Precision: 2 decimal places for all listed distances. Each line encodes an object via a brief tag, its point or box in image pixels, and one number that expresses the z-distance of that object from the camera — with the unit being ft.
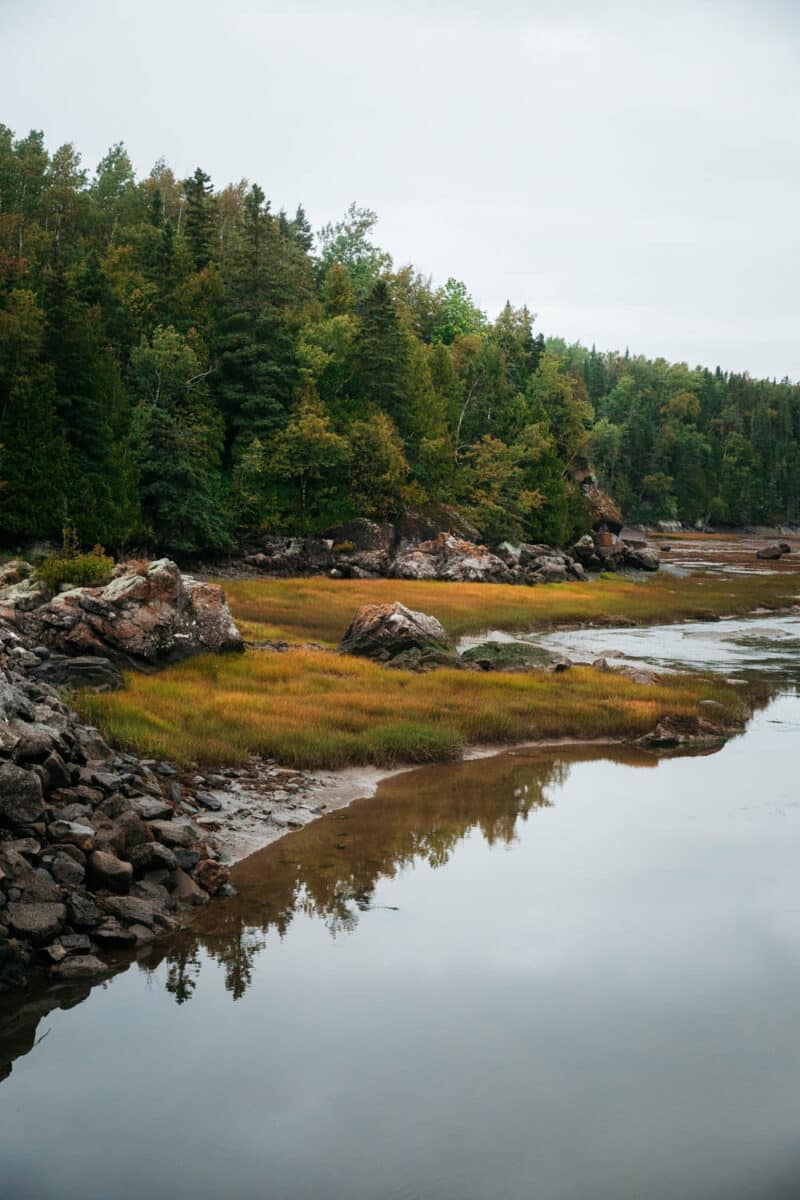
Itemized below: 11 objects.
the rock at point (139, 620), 76.07
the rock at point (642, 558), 296.51
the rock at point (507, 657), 99.25
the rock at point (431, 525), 241.55
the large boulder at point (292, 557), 220.23
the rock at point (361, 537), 233.76
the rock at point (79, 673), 66.59
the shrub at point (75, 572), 90.84
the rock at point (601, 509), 349.76
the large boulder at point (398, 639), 96.73
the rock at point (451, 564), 224.53
